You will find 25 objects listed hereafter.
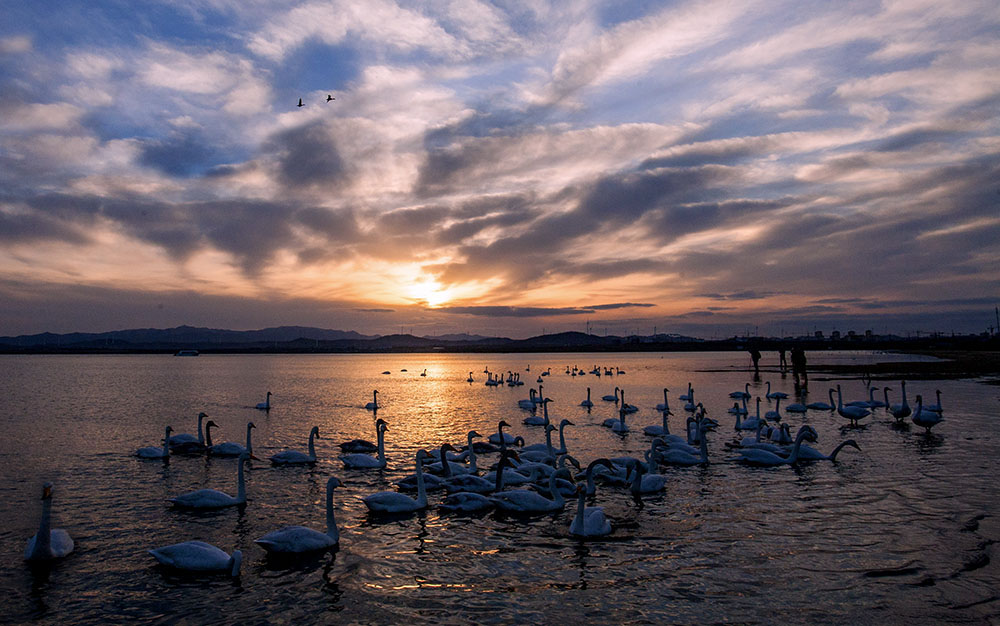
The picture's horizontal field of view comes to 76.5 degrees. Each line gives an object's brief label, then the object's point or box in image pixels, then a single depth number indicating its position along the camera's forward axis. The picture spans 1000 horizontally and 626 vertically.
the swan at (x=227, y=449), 18.95
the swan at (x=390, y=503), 12.42
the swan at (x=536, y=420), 25.98
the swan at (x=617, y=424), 22.84
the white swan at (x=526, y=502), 12.33
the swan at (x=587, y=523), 10.70
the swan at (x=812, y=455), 16.42
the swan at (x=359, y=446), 19.52
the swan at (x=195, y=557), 9.30
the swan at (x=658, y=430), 21.37
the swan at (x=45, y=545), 9.70
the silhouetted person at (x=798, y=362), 42.81
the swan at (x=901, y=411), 23.62
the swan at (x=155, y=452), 18.22
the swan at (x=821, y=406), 28.10
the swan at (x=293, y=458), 17.30
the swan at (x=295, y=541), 9.95
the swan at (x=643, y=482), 13.44
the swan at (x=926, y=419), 20.52
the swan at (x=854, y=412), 23.00
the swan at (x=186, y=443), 19.42
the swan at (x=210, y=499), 12.71
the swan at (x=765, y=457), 16.16
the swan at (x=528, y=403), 31.76
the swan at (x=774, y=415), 25.69
